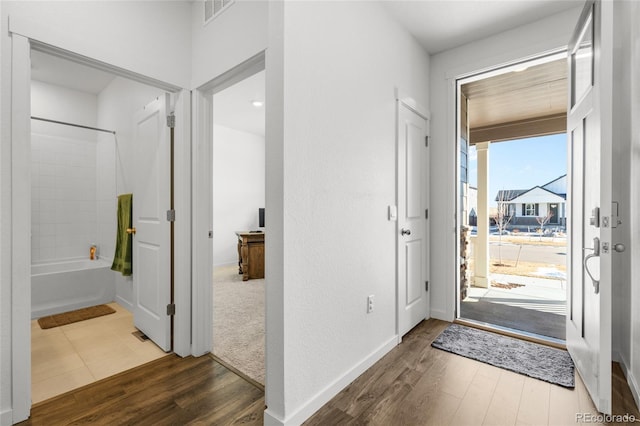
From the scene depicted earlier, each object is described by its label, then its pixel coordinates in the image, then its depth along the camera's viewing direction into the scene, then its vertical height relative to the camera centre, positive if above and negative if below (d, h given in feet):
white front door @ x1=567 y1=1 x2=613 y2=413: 4.90 +0.26
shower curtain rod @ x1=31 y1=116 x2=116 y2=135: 11.51 +3.44
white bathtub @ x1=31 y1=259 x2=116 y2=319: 10.09 -2.77
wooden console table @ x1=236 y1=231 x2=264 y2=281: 15.98 -2.34
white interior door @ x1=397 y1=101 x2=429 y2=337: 8.30 -0.22
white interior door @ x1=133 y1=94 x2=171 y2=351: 7.68 -0.33
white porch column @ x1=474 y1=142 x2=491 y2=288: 15.06 -0.45
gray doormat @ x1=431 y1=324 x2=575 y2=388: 6.59 -3.55
